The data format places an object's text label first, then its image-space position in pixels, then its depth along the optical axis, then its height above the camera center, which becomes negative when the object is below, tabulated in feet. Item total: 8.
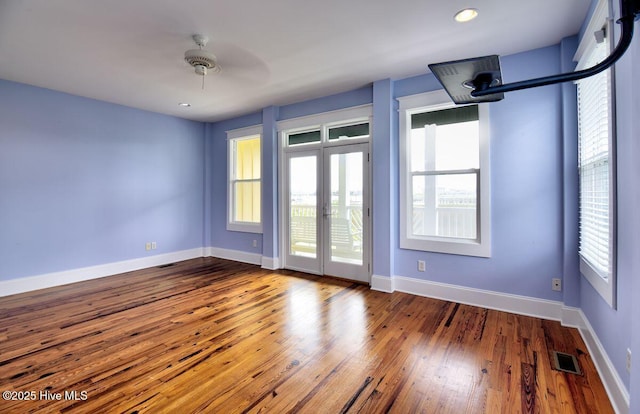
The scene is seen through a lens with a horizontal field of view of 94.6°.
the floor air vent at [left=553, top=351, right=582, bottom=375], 6.76 -3.75
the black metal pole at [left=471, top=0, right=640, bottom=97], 2.73 +1.50
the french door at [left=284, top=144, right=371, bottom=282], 13.82 -0.22
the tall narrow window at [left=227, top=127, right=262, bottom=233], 17.99 +1.64
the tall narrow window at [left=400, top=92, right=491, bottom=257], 10.75 +1.13
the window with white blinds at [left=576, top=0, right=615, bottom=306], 6.20 +1.09
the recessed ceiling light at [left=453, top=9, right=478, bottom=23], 7.80 +5.15
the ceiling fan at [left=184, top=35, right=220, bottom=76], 8.95 +4.64
